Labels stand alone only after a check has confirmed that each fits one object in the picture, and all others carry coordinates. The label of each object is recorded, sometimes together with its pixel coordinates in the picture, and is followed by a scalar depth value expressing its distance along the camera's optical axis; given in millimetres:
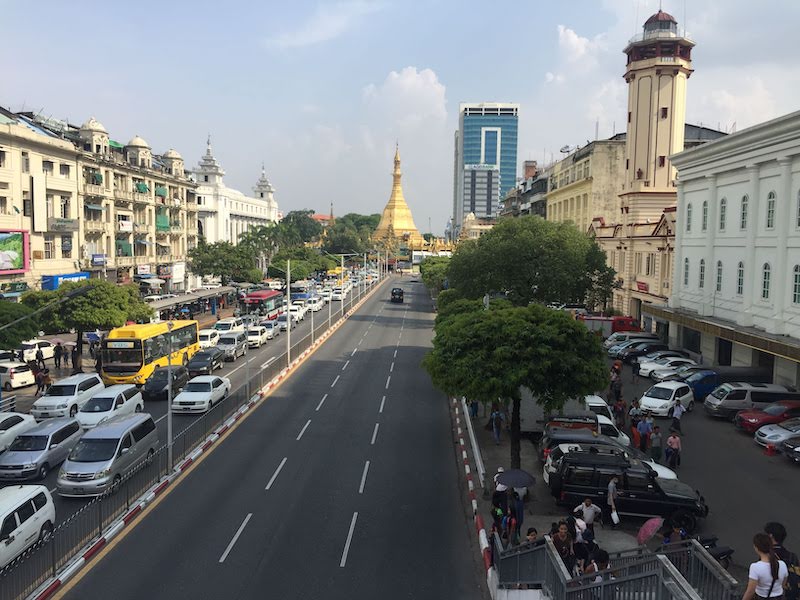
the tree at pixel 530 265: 44250
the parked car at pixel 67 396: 26562
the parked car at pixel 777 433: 23453
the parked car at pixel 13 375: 32594
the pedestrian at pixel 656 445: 22141
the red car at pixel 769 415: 25844
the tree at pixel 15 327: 28828
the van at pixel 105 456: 18625
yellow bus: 32344
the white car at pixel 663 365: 36500
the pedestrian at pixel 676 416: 25406
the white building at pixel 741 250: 29109
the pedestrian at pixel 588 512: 14898
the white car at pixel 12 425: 22406
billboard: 48688
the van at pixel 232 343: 42056
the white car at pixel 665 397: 28875
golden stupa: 174750
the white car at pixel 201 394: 28422
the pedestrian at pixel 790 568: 9461
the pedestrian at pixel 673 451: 21688
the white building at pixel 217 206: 114875
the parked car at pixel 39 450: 20156
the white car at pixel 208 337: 43281
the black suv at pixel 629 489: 16844
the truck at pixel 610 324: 49094
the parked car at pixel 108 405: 25141
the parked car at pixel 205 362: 36094
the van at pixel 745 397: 28172
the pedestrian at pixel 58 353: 38022
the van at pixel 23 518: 14297
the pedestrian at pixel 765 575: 8445
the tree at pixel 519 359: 19438
